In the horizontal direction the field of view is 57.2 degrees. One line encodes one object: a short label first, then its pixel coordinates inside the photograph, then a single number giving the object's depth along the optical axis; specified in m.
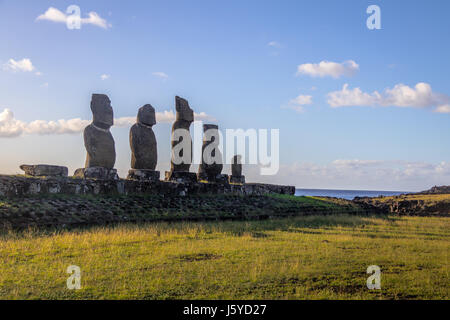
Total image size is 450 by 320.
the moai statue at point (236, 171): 28.12
